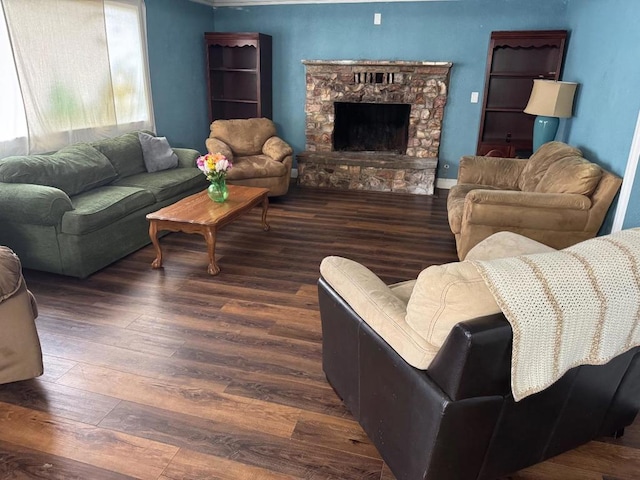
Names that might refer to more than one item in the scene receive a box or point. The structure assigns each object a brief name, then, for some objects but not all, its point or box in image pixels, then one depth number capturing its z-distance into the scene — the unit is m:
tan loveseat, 3.12
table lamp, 4.18
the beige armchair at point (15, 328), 1.97
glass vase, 3.65
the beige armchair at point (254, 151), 4.96
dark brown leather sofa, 1.24
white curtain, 3.62
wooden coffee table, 3.25
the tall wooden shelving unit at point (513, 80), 5.05
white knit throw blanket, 1.17
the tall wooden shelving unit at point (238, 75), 5.88
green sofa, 3.10
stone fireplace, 5.67
